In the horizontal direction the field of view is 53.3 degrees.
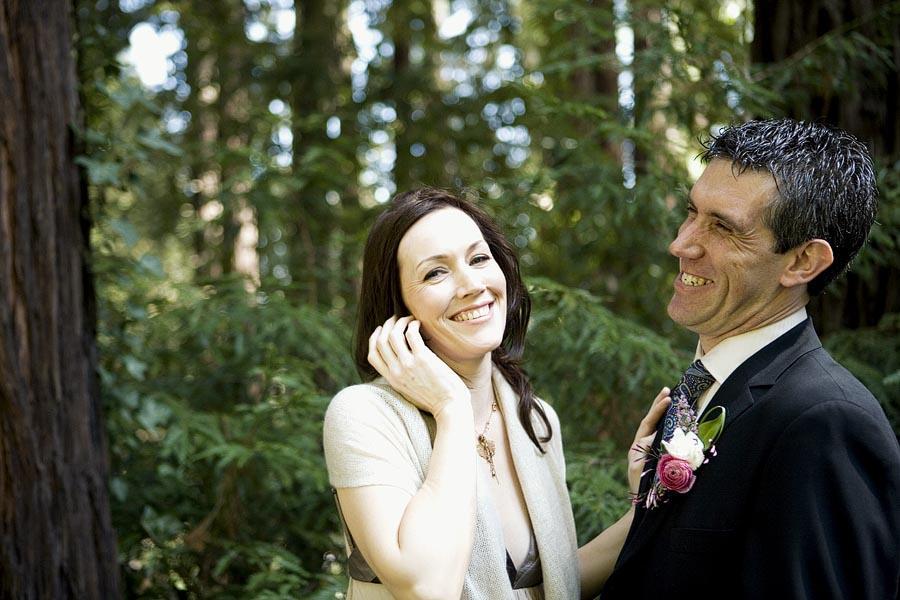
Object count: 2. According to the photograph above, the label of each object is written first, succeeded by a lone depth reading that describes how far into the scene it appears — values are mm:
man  1704
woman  1958
